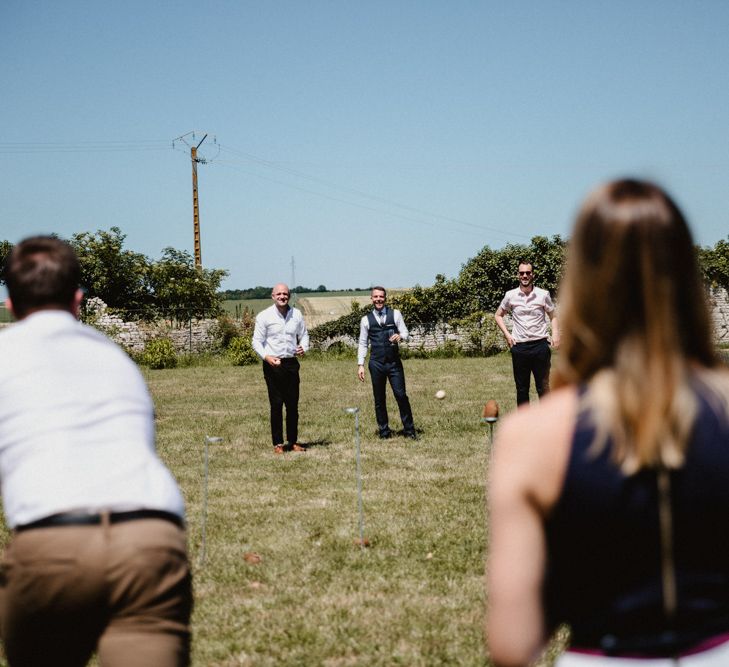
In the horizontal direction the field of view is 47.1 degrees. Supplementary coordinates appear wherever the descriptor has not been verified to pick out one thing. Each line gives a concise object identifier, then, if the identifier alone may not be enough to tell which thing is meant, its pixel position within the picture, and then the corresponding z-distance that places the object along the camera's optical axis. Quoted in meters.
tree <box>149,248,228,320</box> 34.16
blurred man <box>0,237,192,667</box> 2.26
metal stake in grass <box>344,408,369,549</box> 6.54
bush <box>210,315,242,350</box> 31.48
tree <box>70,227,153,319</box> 39.59
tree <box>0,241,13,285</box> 47.13
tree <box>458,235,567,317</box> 36.69
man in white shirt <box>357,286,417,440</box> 12.09
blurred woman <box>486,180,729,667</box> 1.60
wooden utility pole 39.47
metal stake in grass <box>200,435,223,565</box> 6.39
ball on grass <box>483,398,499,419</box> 5.80
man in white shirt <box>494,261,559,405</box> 11.35
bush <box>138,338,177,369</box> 27.77
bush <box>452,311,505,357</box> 30.09
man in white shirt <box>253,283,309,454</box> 11.19
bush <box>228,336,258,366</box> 28.28
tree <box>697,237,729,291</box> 35.28
